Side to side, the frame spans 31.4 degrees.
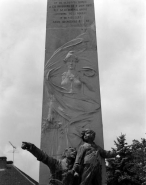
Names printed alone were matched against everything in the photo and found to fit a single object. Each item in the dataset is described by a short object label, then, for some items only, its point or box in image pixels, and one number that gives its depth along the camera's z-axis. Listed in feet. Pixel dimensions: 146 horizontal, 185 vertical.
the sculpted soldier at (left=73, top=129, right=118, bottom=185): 22.94
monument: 28.43
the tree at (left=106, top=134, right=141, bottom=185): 64.44
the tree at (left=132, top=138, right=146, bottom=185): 59.13
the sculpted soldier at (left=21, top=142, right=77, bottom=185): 21.91
